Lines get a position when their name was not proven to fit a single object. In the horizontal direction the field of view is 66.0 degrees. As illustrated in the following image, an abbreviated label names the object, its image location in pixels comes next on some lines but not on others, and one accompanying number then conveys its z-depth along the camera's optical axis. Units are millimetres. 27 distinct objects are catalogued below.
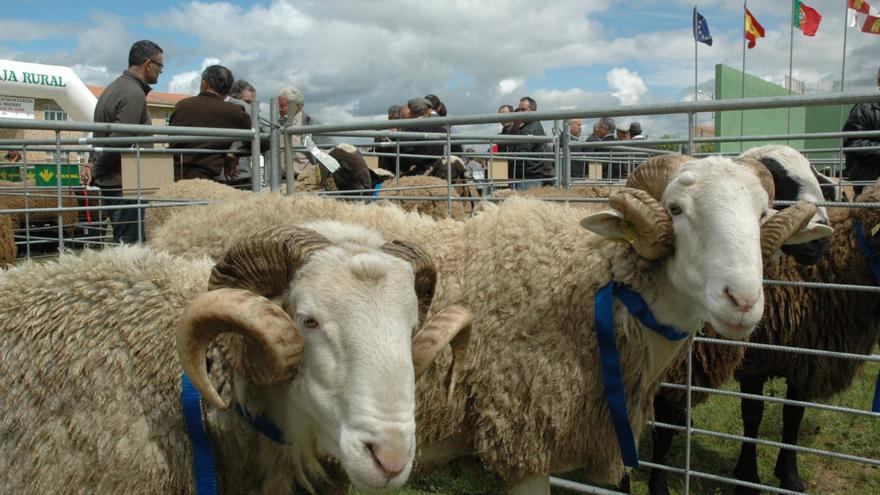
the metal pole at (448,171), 4172
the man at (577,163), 11601
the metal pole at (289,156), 5066
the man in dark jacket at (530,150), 9773
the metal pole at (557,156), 6658
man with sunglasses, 5668
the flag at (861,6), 13047
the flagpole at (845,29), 11887
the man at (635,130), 12266
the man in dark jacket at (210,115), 5859
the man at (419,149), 8000
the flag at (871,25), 12742
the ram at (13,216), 6926
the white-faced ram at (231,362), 1920
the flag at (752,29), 15547
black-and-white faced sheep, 3977
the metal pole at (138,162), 4750
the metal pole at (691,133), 3671
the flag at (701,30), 13766
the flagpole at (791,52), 14898
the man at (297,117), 5164
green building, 15781
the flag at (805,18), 14922
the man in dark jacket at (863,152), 5684
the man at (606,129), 10852
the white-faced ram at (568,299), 2850
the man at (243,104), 6645
